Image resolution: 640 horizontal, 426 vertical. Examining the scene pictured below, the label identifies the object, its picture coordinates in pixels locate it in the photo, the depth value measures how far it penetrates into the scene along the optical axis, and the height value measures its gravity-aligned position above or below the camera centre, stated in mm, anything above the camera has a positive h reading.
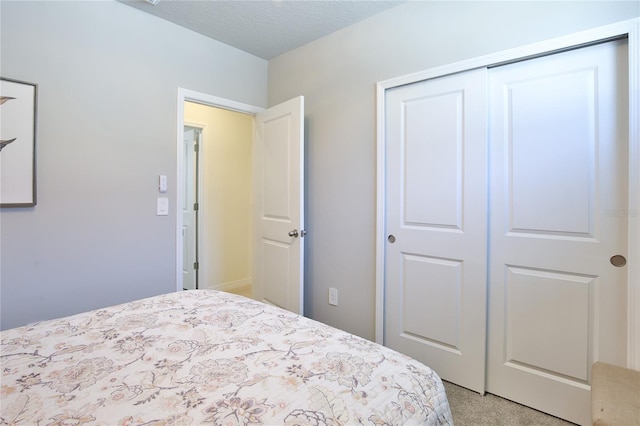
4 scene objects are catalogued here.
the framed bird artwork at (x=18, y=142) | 1770 +385
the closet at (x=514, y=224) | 1578 -53
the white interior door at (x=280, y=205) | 2592 +67
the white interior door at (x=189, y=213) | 3920 -9
